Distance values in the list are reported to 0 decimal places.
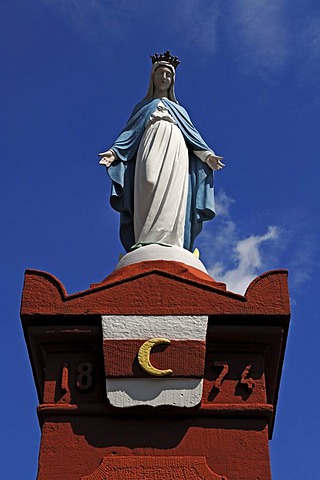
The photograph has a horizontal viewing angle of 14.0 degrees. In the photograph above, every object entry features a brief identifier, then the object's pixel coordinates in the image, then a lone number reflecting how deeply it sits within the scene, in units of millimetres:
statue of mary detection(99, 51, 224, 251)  11791
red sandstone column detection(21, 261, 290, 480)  8851
